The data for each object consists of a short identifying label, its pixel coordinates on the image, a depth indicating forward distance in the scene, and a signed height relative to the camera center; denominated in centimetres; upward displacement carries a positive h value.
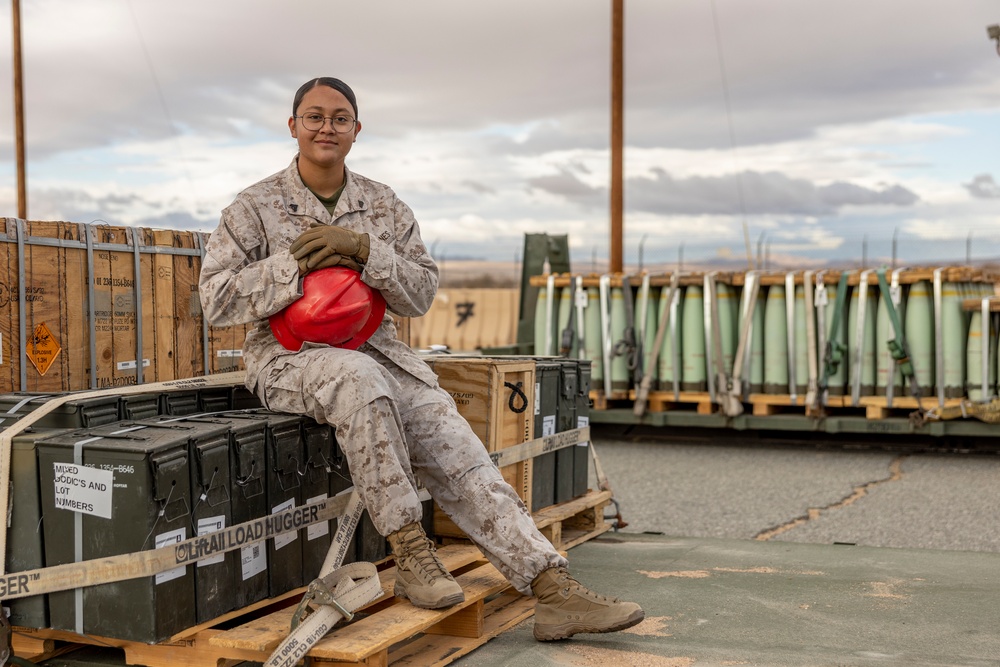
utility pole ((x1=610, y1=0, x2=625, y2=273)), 1339 +274
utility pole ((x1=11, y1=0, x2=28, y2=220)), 1970 +429
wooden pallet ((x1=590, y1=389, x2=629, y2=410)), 1110 -83
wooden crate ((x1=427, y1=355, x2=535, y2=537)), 506 -36
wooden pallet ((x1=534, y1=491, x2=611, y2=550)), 554 -117
